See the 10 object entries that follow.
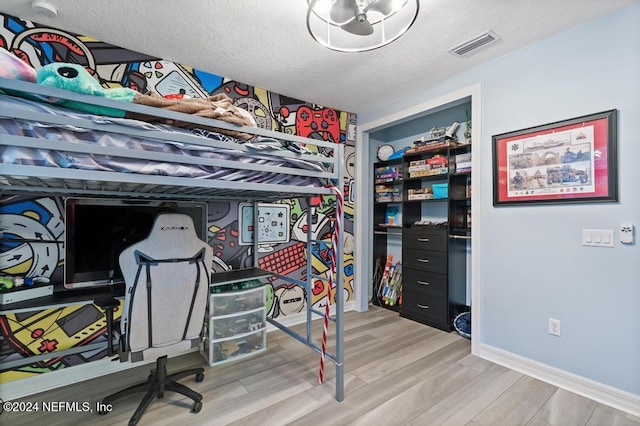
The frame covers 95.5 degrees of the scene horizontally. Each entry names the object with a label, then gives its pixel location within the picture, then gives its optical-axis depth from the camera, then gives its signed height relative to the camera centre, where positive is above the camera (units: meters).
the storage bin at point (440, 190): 3.03 +0.22
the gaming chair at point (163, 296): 1.50 -0.45
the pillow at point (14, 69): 1.08 +0.56
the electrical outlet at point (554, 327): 2.05 -0.83
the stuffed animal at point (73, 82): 1.15 +0.53
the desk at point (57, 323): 1.68 -0.75
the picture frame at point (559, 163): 1.86 +0.34
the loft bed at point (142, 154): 1.07 +0.26
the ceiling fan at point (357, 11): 1.55 +1.11
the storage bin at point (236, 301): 2.33 -0.74
